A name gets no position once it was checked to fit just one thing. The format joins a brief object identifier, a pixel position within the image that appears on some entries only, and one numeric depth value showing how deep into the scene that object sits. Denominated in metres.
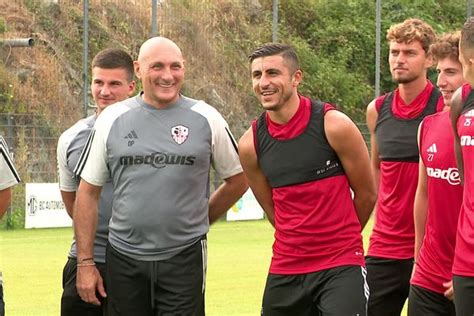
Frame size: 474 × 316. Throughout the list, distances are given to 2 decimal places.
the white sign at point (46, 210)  49.02
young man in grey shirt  15.76
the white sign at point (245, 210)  55.23
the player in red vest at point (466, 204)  12.33
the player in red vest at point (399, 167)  16.67
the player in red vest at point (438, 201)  14.21
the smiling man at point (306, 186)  14.25
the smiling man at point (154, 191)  14.14
